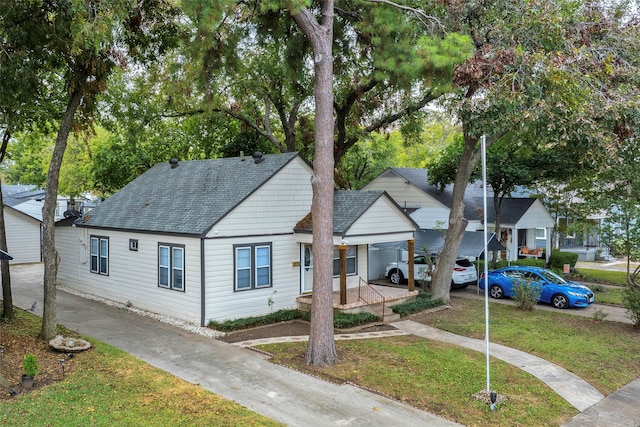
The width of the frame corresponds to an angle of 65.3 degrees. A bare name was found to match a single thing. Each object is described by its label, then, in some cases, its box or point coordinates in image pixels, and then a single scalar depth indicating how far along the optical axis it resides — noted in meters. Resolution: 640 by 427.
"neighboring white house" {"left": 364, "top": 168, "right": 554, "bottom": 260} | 28.30
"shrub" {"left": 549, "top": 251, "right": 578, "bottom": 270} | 27.20
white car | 21.14
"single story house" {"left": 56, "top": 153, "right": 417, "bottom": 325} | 14.89
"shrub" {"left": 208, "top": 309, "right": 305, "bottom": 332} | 14.23
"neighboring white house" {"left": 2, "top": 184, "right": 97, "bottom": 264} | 28.84
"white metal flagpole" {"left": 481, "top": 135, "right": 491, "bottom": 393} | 9.10
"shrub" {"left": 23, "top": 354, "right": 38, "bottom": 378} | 9.26
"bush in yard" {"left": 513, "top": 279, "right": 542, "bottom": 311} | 17.31
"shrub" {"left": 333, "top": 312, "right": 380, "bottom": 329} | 14.48
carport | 21.45
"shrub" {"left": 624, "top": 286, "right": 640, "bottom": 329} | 14.82
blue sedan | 18.02
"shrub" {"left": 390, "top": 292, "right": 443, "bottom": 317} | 16.45
